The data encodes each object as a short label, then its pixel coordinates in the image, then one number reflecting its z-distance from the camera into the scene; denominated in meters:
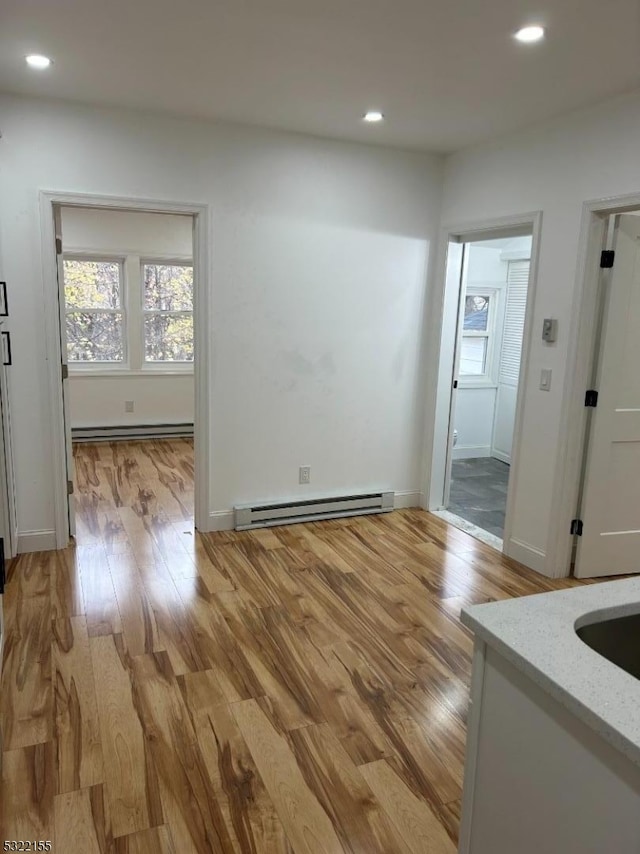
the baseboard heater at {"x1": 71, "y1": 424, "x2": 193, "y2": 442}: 6.67
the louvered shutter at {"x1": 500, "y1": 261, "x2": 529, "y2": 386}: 6.18
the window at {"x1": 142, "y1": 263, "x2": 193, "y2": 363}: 6.87
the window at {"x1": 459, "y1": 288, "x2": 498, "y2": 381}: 6.35
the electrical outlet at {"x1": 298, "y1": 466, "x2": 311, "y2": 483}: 4.40
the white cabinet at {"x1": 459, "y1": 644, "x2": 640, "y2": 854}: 1.01
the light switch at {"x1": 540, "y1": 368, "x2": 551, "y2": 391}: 3.58
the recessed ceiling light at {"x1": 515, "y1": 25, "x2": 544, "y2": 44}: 2.32
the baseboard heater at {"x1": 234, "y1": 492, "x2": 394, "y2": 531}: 4.21
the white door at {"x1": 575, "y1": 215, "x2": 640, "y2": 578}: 3.30
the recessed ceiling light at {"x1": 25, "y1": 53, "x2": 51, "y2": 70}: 2.76
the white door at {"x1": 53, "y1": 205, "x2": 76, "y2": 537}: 3.64
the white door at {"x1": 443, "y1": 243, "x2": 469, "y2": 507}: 4.41
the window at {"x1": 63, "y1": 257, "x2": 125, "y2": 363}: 6.57
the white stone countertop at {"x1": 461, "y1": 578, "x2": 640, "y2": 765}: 1.02
